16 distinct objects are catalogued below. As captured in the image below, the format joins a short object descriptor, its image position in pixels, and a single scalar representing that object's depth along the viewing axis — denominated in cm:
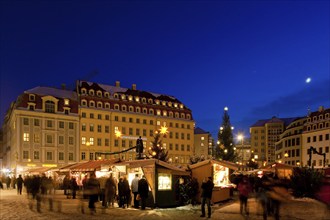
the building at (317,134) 7612
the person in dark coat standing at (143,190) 1988
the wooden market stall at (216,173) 2338
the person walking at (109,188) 2070
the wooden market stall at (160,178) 2091
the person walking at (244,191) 1795
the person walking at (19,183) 3297
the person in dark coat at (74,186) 2861
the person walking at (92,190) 1816
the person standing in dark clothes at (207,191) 1710
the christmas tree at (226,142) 6297
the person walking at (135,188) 2086
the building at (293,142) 8956
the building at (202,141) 11919
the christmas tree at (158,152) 4253
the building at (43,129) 6334
